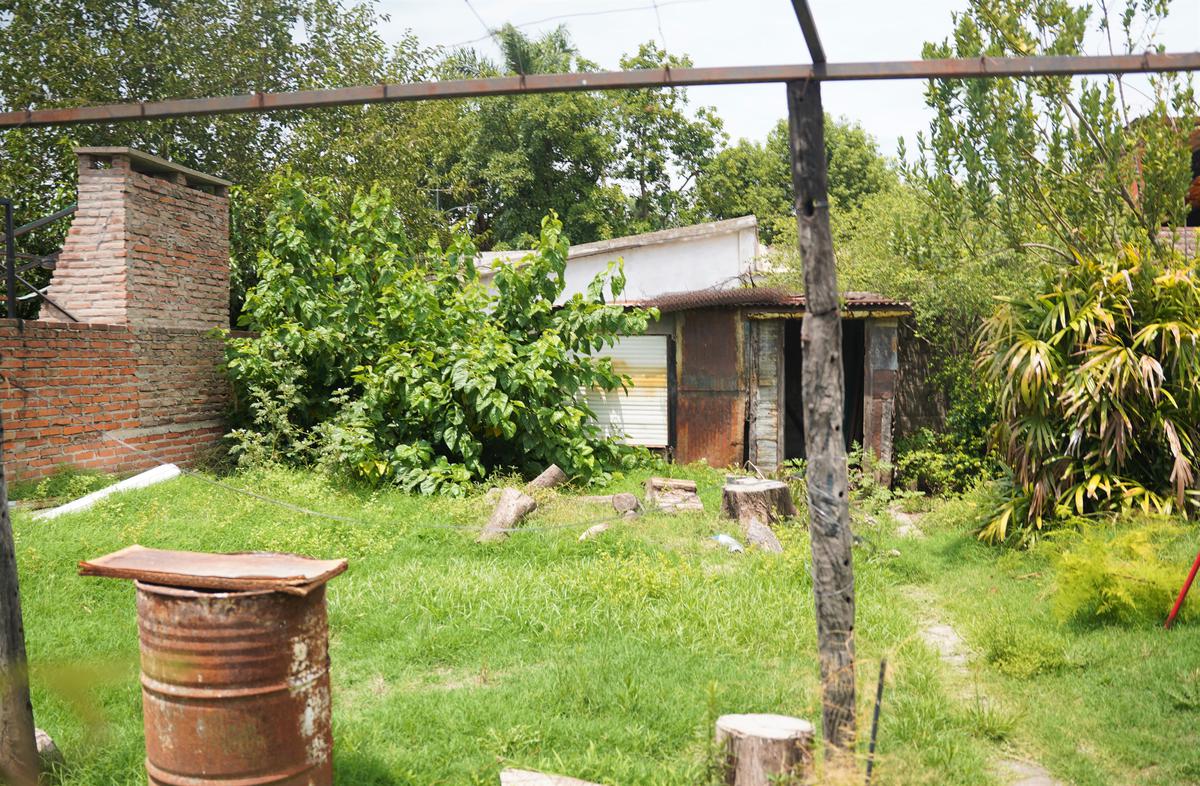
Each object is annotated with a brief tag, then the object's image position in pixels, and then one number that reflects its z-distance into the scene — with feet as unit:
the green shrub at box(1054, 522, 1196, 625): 18.33
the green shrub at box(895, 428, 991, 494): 35.32
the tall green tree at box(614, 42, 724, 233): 82.12
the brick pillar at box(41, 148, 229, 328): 31.48
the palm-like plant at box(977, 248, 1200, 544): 23.72
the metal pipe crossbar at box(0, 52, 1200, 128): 11.72
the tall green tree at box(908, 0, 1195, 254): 27.02
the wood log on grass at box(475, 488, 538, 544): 25.02
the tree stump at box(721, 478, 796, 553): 28.32
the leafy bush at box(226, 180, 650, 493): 32.89
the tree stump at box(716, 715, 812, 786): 11.43
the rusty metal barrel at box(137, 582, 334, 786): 11.04
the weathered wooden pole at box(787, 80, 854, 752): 12.00
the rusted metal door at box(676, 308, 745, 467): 38.73
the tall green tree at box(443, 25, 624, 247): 79.30
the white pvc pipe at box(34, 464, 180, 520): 24.87
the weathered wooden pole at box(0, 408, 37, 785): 12.57
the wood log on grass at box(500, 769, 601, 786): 12.04
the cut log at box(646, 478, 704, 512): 30.32
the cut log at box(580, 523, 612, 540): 25.07
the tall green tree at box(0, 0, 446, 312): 50.39
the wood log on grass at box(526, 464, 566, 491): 32.50
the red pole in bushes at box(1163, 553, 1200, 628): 17.28
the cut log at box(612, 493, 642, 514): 29.14
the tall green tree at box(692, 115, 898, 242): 88.48
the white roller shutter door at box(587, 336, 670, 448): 40.42
